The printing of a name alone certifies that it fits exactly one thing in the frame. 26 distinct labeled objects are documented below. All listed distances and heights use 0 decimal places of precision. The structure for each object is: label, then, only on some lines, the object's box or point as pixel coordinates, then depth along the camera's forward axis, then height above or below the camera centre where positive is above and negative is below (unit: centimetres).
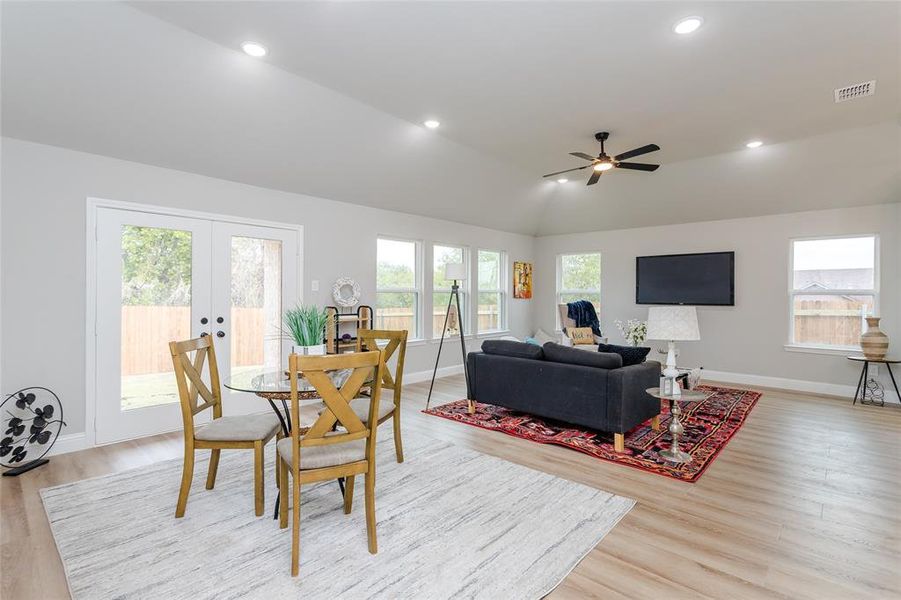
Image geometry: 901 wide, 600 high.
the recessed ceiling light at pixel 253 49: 311 +183
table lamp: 318 -18
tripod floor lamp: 514 +33
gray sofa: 350 -77
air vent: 359 +180
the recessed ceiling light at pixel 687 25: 269 +175
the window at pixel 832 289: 561 +15
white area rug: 192 -127
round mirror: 521 +8
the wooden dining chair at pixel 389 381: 299 -65
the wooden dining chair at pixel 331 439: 202 -70
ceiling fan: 446 +144
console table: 507 -89
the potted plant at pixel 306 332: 286 -23
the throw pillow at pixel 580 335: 613 -51
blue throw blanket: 688 -23
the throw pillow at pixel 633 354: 381 -49
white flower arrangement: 616 -48
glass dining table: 233 -51
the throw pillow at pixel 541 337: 649 -57
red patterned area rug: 332 -124
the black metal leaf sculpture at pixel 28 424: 311 -96
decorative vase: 511 -49
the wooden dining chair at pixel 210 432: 244 -77
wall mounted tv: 645 +33
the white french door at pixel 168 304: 371 -6
